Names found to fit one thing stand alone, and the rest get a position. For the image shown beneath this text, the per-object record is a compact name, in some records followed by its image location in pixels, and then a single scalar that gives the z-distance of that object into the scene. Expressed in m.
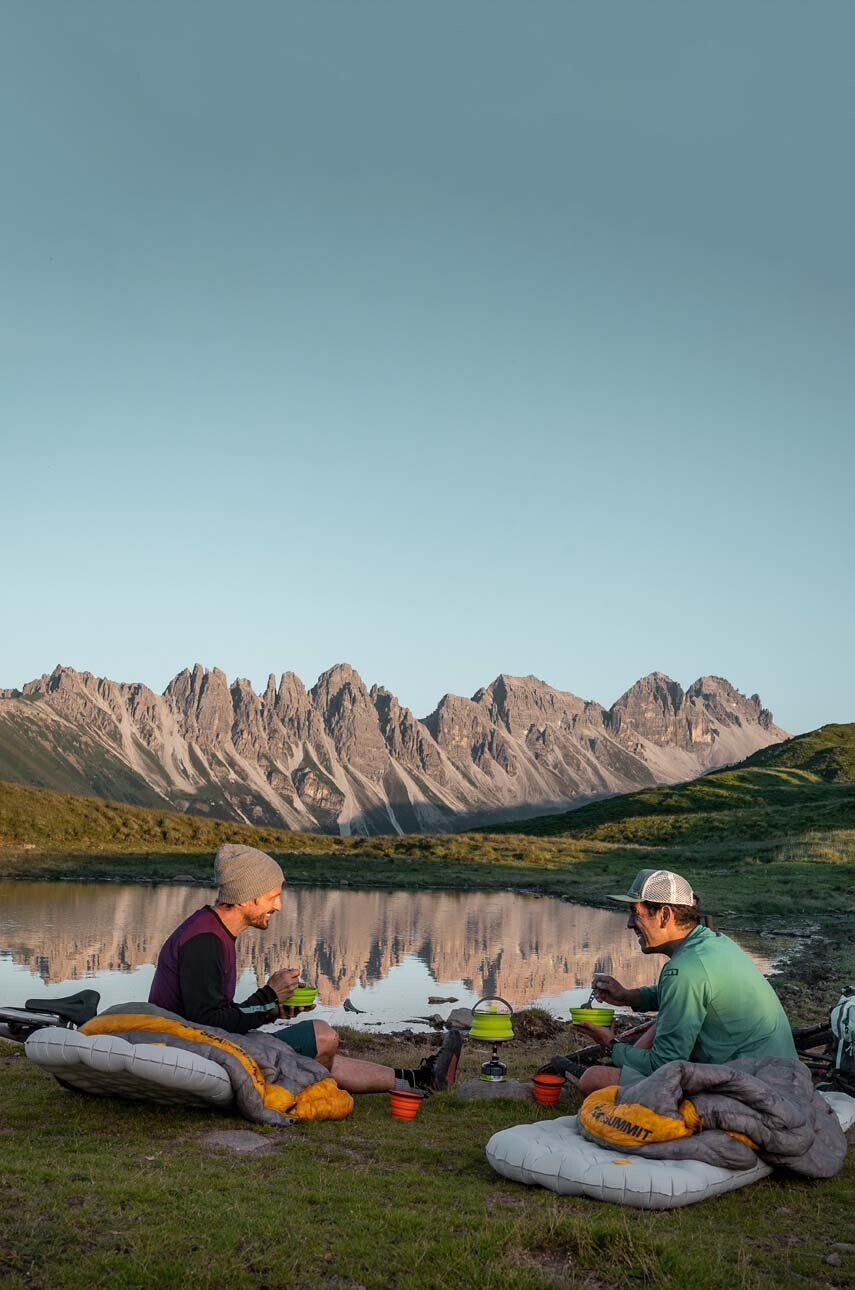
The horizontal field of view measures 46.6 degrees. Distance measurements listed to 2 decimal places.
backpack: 10.66
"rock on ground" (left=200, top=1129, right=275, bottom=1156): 8.72
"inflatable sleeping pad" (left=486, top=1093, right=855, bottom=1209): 7.60
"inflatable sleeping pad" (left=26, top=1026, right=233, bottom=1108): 9.05
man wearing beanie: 9.92
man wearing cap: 8.96
